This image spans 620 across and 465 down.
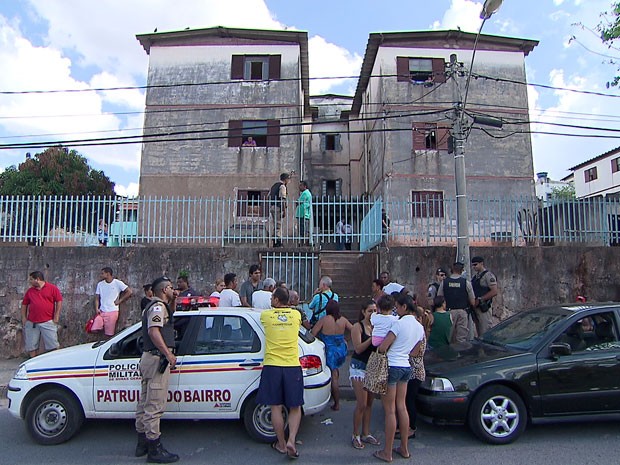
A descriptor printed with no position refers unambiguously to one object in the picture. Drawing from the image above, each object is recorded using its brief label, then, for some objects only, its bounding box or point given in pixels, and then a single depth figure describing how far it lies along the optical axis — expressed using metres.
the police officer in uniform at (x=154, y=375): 4.45
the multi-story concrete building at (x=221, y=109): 21.06
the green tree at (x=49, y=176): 23.88
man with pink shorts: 8.59
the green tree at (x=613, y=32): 10.02
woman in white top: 4.45
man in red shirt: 7.86
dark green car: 4.88
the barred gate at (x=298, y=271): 10.45
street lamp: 8.37
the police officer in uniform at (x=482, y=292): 7.81
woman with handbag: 4.82
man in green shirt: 10.77
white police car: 4.95
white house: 37.03
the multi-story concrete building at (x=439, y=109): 21.12
